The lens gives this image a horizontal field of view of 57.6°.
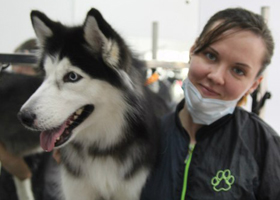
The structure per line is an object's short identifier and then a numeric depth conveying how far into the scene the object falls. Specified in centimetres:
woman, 91
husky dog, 92
